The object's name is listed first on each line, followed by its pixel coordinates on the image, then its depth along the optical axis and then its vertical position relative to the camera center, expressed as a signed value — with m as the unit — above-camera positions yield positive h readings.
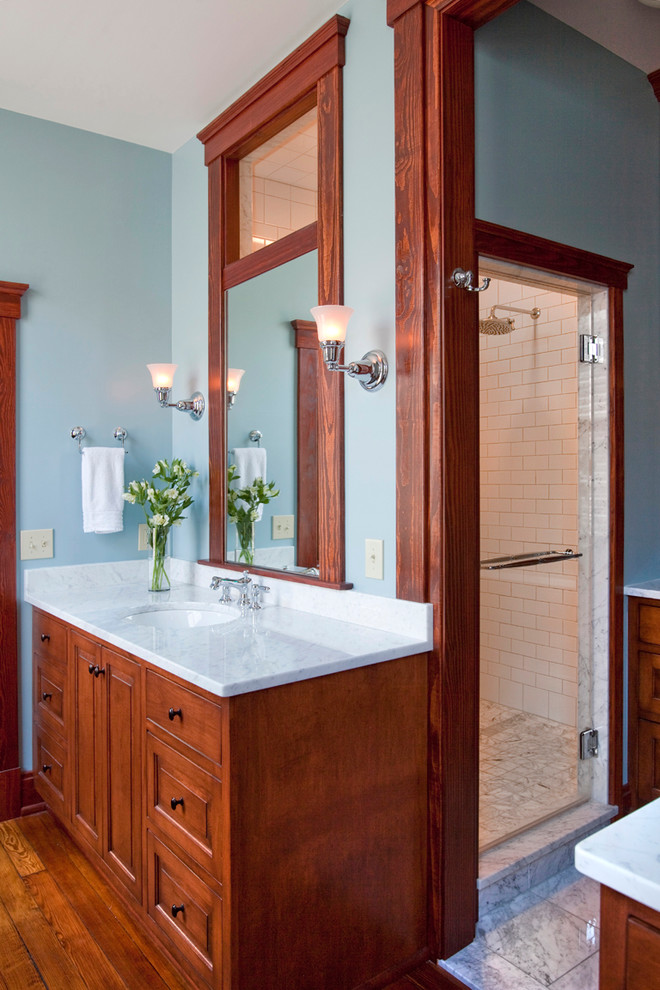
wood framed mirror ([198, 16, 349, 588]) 2.27 +0.92
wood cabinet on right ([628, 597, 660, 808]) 2.61 -0.80
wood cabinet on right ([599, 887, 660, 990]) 0.76 -0.51
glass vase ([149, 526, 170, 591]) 2.94 -0.28
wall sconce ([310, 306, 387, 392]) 2.06 +0.42
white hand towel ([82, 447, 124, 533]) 3.01 -0.01
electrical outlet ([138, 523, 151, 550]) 3.27 -0.23
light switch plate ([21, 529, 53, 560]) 2.94 -0.24
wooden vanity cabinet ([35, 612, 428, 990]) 1.61 -0.86
